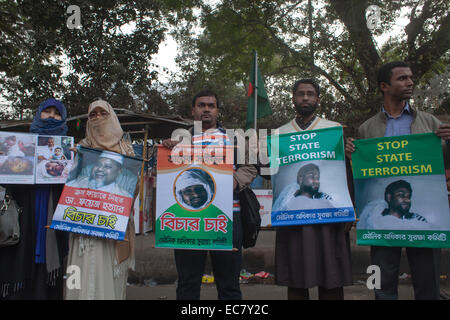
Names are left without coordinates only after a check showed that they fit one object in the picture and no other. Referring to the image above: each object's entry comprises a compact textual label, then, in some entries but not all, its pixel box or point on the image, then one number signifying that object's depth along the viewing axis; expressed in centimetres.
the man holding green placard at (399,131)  268
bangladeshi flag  445
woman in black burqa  327
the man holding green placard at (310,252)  273
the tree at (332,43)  772
